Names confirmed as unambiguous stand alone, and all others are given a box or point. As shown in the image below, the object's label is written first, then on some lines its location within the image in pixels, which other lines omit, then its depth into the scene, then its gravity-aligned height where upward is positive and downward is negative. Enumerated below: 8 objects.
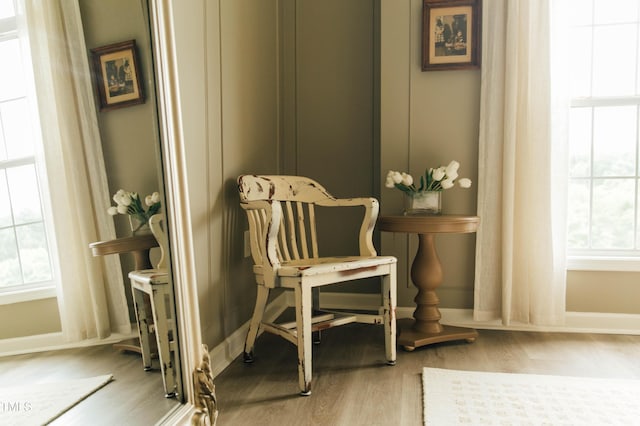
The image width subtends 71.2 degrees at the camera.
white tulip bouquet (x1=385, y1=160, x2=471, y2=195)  2.34 -0.20
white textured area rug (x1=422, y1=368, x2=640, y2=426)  1.52 -0.96
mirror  1.09 +0.01
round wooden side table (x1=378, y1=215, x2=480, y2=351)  2.21 -0.73
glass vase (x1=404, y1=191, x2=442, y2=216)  2.39 -0.32
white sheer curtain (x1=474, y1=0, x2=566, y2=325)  2.45 -0.16
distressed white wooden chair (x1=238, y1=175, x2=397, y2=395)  1.74 -0.51
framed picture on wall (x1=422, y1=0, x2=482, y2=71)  2.54 +0.61
